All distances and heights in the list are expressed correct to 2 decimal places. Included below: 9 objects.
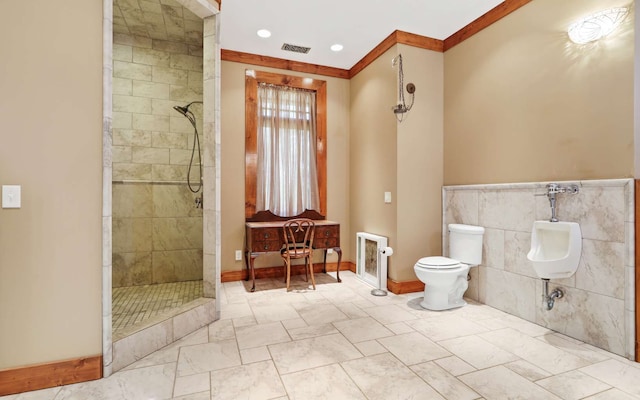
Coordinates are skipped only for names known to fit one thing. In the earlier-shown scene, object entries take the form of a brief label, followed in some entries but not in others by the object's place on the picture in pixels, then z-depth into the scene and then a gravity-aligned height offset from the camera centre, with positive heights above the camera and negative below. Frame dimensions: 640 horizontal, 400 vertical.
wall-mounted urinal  2.41 -0.39
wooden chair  3.82 -0.50
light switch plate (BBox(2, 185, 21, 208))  1.80 +0.01
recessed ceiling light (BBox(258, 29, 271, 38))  3.65 +1.92
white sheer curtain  4.34 +0.66
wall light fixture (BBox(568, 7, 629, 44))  2.24 +1.29
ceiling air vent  3.99 +1.92
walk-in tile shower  3.69 +0.50
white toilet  3.09 -0.68
